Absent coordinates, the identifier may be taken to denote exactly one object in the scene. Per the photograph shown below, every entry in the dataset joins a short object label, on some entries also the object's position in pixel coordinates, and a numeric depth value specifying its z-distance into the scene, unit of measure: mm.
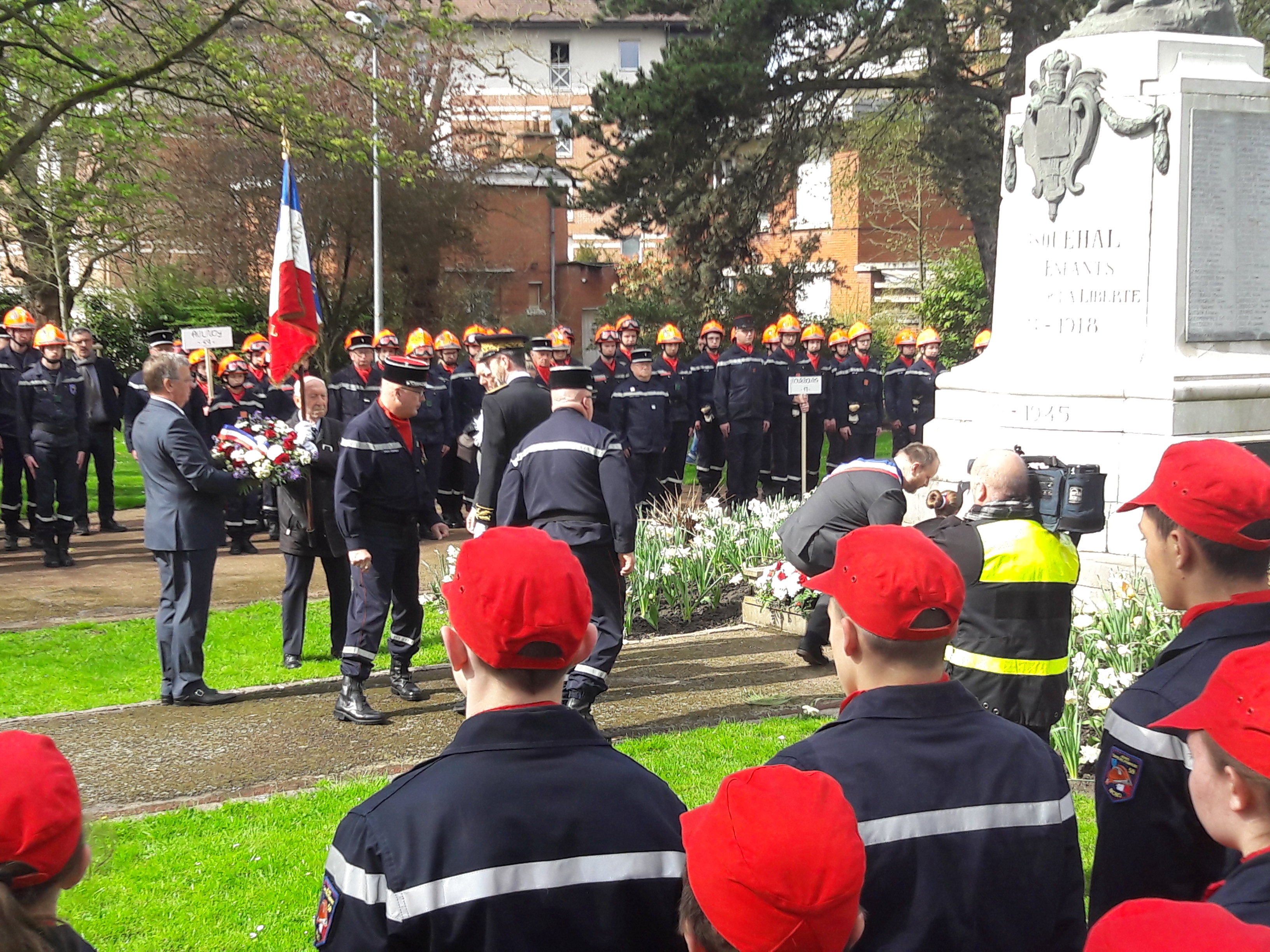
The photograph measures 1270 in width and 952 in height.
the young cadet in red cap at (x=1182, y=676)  3000
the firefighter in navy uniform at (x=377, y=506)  7559
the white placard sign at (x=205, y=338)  12195
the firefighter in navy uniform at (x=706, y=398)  18500
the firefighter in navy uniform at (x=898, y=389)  20078
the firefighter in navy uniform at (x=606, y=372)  17156
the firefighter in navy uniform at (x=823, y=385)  18562
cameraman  4500
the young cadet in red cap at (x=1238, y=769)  2166
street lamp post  15477
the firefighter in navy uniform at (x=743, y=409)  17703
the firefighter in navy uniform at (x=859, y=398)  19422
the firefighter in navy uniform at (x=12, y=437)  14359
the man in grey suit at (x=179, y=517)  7871
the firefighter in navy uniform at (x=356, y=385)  14734
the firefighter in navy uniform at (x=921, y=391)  20031
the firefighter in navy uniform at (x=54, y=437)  13500
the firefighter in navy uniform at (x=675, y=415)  18062
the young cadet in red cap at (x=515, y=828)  2338
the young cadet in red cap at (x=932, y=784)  2557
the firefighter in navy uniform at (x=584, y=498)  7113
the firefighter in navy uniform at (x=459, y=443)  16906
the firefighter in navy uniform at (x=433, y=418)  15516
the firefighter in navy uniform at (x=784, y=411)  18219
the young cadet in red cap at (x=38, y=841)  2082
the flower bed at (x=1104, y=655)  6223
